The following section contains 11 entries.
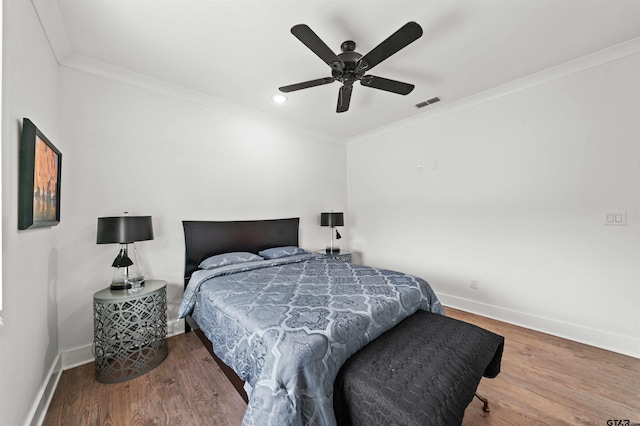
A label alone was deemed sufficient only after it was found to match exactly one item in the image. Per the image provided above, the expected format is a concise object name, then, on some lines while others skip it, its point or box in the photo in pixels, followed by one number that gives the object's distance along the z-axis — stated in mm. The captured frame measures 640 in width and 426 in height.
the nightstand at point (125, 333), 1944
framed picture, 1359
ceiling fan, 1587
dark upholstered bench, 1078
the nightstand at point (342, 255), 3800
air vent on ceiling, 3152
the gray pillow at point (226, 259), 2717
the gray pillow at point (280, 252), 3219
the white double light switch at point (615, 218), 2253
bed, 1190
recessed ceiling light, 2969
